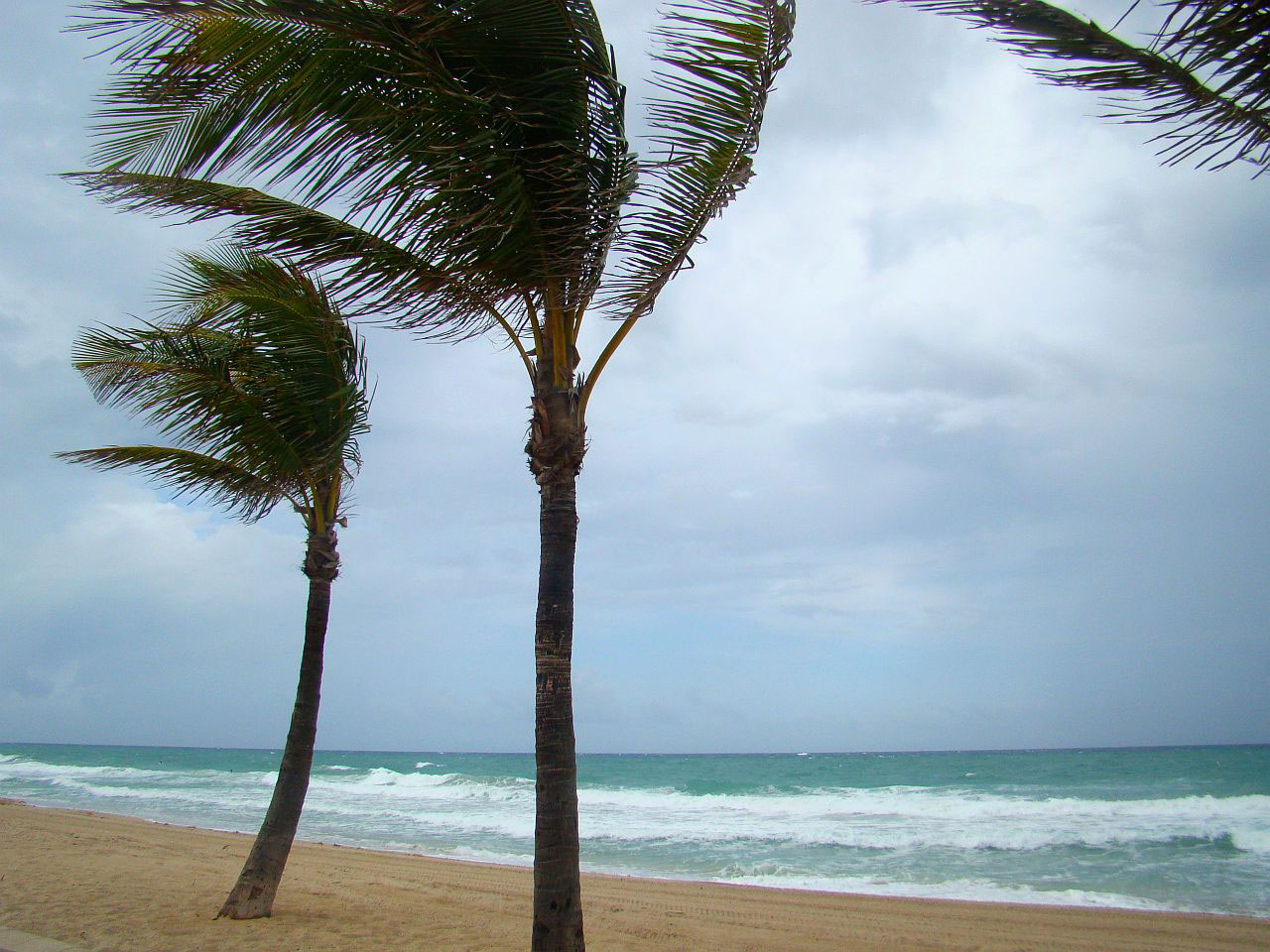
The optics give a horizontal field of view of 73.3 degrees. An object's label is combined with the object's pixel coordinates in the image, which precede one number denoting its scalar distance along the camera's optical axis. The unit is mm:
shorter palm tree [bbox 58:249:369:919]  6660
